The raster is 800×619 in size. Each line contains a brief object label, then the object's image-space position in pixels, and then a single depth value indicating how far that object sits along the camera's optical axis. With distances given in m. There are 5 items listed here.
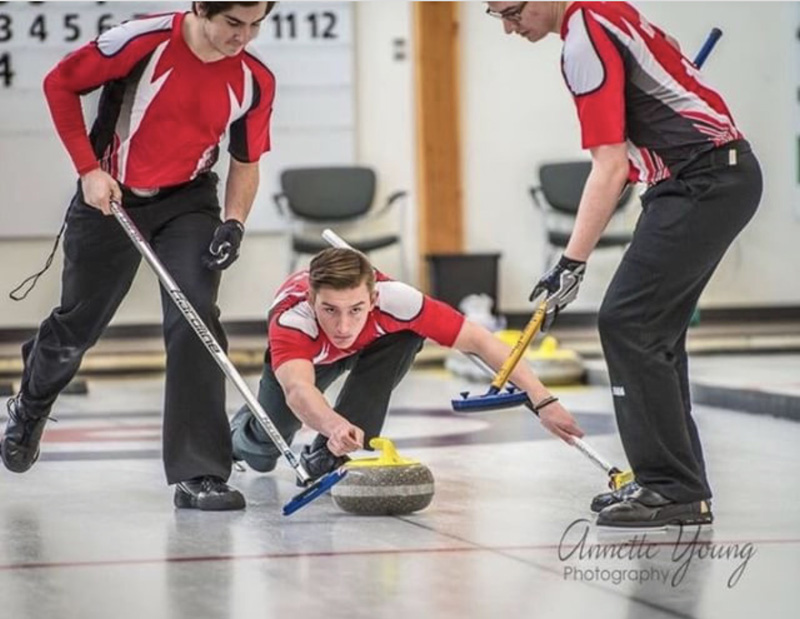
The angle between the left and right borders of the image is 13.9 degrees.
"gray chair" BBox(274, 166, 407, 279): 19.72
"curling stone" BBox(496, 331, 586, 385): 15.54
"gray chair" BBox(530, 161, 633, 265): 20.01
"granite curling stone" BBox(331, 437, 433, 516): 7.44
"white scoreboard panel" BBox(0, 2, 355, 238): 19.25
